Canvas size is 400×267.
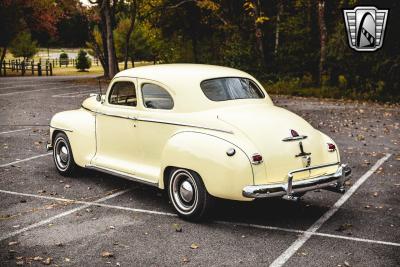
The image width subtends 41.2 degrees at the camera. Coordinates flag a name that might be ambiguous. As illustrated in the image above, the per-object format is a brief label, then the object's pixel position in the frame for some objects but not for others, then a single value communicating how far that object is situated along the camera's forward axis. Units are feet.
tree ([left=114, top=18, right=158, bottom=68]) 180.20
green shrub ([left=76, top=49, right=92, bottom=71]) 173.47
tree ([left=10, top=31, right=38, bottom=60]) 168.43
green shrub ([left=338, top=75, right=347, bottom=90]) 79.66
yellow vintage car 20.58
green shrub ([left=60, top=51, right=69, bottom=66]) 206.58
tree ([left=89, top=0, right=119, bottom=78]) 101.04
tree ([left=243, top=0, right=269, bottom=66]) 88.14
